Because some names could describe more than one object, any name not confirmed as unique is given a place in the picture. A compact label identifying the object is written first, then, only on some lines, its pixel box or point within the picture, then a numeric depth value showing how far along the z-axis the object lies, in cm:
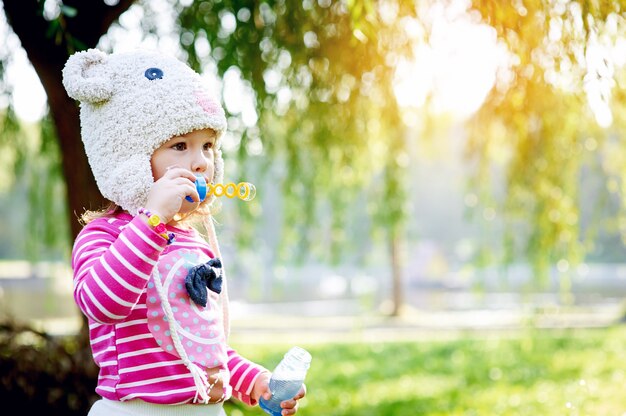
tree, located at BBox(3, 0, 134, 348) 406
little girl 177
